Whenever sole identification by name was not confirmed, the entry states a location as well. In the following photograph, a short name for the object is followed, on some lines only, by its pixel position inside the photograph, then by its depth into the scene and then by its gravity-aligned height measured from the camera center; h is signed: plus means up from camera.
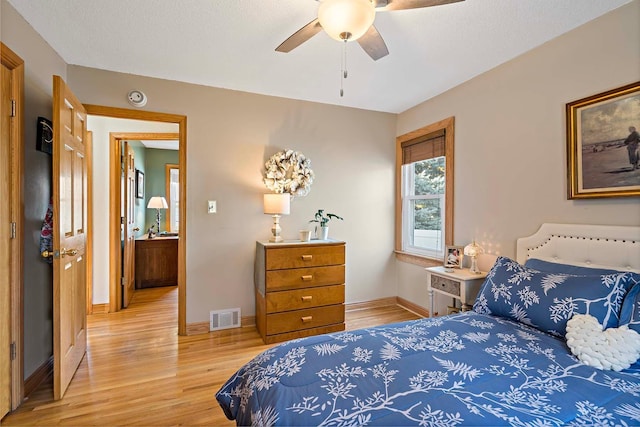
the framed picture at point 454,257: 2.86 -0.43
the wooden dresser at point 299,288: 2.83 -0.75
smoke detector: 2.78 +1.08
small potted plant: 3.34 -0.08
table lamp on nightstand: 2.64 -0.36
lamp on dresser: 2.97 +0.09
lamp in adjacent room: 5.39 +0.18
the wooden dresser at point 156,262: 4.66 -0.78
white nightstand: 2.49 -0.62
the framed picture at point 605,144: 1.78 +0.44
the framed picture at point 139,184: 4.96 +0.50
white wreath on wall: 3.16 +0.43
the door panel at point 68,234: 1.91 -0.15
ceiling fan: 1.37 +0.94
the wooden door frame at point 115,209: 3.53 +0.05
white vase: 3.33 -0.23
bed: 0.98 -0.64
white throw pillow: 1.28 -0.59
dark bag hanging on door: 2.10 -0.15
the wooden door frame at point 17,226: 1.82 -0.08
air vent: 3.06 -1.10
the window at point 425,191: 3.17 +0.27
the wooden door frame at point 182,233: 2.95 -0.20
